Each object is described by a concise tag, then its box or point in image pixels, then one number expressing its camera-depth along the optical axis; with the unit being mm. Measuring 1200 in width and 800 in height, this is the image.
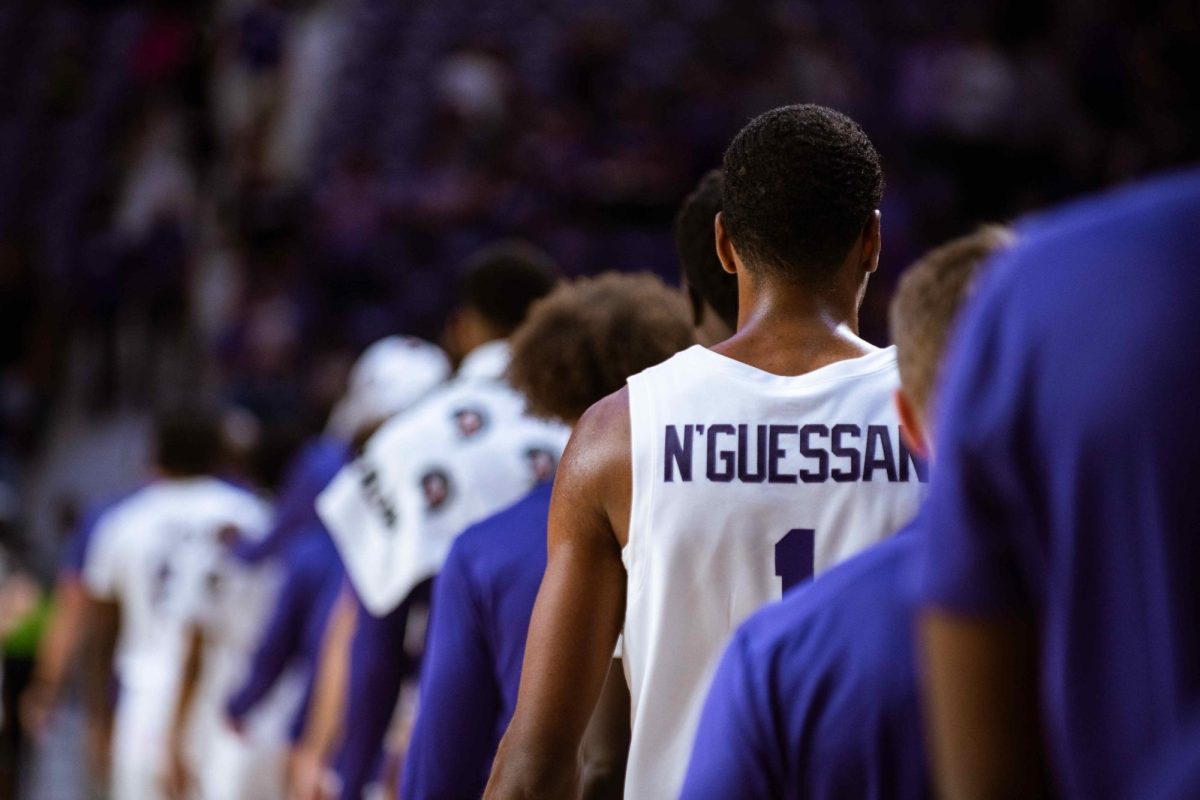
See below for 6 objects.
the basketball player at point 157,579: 12633
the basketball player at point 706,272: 5645
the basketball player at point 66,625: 13563
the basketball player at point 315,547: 11070
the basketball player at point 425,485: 7035
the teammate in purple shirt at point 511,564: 5734
